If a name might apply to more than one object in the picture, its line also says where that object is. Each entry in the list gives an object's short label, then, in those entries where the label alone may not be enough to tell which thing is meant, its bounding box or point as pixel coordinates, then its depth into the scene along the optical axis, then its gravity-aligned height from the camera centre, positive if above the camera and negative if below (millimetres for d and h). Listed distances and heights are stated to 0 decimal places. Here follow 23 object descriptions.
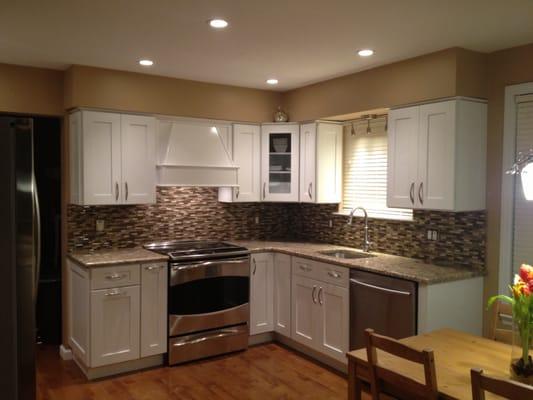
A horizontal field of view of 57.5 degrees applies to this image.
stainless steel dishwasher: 3363 -863
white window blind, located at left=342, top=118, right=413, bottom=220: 4555 +167
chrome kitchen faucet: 4484 -465
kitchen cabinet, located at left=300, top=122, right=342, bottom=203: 4801 +248
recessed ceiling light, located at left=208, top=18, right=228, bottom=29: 2924 +1000
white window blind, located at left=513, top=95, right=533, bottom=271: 3422 -123
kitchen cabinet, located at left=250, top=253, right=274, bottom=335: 4609 -1022
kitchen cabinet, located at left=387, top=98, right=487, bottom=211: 3506 +251
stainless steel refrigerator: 1816 -259
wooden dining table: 1954 -777
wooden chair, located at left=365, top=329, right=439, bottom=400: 1856 -768
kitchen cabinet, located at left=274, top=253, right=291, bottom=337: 4562 -1023
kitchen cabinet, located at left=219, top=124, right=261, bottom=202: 4941 +228
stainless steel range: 4172 -1014
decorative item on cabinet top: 5074 +736
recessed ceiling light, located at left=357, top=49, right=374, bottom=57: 3550 +1004
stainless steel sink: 4411 -614
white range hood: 4508 +307
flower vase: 1931 -661
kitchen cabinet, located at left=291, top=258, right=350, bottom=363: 3932 -1058
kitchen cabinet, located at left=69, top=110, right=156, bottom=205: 4102 +236
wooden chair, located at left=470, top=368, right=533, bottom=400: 1588 -668
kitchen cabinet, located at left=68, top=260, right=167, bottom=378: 3846 -1073
